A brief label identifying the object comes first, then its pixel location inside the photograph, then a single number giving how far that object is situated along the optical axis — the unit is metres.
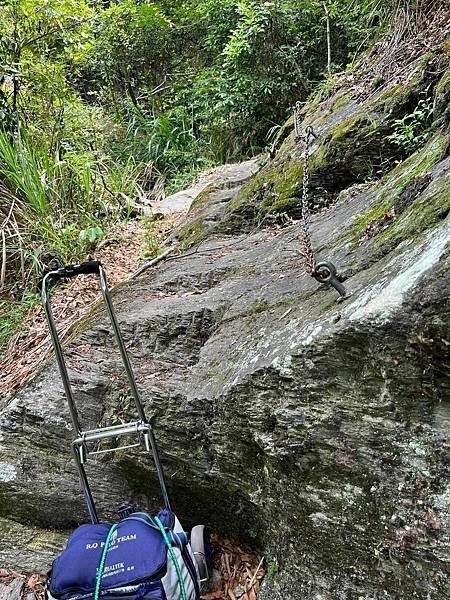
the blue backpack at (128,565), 1.81
